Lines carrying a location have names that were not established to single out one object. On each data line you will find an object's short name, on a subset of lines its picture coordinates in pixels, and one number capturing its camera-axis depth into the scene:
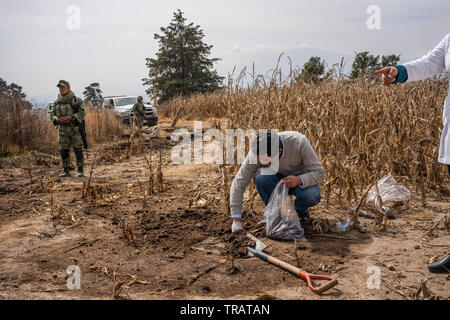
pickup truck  15.12
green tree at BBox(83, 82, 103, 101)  45.12
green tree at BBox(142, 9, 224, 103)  30.47
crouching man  3.26
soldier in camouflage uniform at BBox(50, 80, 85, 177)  6.79
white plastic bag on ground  4.17
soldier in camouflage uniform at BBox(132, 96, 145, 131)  12.06
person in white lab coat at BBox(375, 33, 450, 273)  2.50
